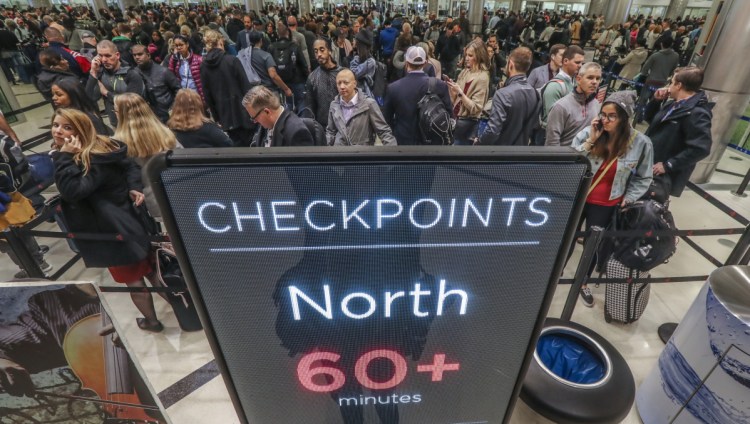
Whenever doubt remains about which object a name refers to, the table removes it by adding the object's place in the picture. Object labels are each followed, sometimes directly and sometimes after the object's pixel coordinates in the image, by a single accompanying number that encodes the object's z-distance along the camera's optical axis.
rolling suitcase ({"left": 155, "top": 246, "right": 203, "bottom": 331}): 3.19
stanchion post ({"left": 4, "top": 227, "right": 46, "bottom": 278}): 2.61
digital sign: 0.91
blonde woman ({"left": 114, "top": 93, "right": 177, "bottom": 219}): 3.29
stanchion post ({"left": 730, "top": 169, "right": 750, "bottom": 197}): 5.85
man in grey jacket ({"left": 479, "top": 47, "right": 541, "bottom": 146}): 3.85
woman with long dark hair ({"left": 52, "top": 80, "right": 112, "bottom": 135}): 4.07
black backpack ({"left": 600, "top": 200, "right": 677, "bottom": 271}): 3.01
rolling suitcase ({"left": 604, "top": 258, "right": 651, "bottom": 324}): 3.39
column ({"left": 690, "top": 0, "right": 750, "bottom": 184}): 5.24
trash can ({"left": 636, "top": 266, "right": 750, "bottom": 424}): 2.02
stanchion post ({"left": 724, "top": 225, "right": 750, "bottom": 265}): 2.87
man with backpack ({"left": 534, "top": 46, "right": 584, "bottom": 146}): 4.51
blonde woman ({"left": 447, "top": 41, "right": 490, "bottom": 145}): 4.68
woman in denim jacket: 2.98
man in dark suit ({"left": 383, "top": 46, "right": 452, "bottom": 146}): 4.21
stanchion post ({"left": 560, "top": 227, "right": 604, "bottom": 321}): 2.73
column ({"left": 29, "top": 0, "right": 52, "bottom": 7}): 26.57
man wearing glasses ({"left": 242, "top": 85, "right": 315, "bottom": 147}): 3.18
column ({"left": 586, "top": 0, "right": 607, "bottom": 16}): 27.39
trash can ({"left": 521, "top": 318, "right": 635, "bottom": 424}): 2.46
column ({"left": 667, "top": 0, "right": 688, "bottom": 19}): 28.86
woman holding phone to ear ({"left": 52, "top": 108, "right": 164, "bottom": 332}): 2.63
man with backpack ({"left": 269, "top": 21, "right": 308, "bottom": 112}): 6.72
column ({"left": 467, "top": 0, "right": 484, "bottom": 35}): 22.41
